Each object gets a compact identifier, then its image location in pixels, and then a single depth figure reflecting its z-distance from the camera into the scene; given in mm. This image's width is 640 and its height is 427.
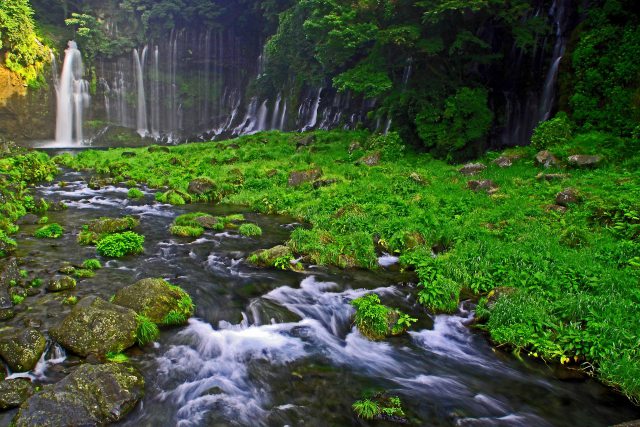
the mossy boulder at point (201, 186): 19758
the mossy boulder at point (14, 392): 5715
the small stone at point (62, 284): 8914
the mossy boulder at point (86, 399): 5316
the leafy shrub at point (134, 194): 19344
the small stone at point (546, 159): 16923
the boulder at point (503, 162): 18241
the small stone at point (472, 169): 18531
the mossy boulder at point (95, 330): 6887
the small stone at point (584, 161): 15773
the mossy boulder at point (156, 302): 8055
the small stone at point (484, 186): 15975
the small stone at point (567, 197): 13258
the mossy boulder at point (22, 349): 6445
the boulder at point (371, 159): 21844
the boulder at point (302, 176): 19920
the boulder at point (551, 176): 15555
